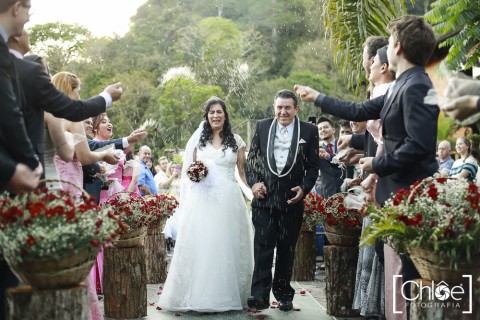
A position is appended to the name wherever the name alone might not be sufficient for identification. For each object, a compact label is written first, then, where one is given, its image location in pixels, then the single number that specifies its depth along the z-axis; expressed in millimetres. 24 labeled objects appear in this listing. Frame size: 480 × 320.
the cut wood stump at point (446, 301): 4605
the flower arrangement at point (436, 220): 4449
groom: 8891
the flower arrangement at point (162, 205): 10284
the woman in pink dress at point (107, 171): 10117
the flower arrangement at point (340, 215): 8164
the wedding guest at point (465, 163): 12203
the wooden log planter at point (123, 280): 8281
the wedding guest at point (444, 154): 14906
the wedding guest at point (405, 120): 5594
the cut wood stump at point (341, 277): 8148
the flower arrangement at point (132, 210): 8555
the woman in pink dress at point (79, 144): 6867
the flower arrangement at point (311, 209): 9275
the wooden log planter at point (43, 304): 4320
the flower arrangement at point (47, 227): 4148
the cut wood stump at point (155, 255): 11508
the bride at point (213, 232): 9039
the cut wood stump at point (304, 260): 11555
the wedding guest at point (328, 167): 13477
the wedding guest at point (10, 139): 4352
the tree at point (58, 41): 55625
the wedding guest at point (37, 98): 5148
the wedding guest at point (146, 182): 14133
